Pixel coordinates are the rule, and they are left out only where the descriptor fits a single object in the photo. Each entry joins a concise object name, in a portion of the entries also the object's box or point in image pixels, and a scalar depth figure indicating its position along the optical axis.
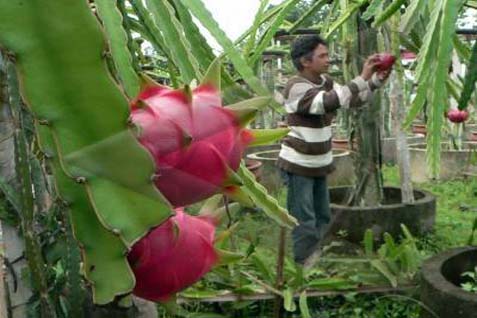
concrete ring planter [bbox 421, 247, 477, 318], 1.66
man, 2.15
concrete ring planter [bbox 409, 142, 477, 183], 4.78
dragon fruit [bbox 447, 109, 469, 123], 3.49
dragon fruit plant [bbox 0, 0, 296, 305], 0.20
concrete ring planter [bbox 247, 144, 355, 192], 4.50
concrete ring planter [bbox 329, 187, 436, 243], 2.82
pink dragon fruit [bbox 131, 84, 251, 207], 0.23
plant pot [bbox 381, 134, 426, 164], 5.74
